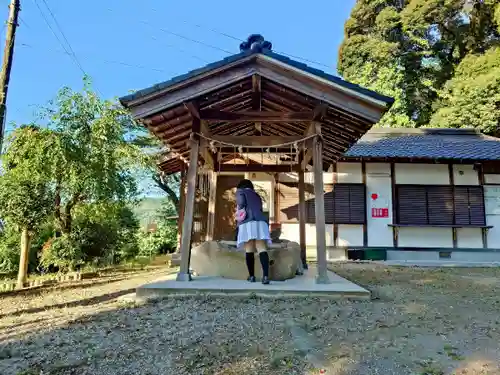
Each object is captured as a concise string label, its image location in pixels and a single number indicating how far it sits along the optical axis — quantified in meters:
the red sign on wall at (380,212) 10.39
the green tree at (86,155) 7.09
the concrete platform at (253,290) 4.12
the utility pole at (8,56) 5.03
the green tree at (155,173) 10.07
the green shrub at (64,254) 7.92
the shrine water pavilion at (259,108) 4.55
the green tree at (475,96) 14.76
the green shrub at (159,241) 14.23
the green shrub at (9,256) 8.62
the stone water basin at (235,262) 4.91
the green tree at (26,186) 6.12
